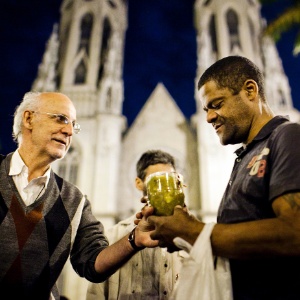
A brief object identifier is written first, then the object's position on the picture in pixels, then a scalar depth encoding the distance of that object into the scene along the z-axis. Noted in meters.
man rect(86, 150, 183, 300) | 2.52
